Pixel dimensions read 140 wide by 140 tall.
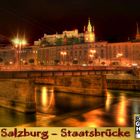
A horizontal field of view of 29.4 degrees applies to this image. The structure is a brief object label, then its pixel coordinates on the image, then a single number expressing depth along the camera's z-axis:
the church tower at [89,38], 197.12
